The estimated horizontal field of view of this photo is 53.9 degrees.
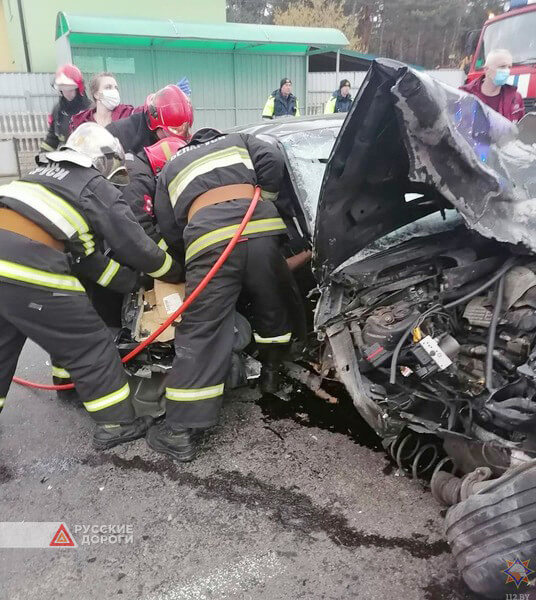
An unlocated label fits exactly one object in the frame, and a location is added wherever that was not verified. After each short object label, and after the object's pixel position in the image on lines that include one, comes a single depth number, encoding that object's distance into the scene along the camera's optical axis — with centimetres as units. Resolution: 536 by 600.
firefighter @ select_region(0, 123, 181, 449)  245
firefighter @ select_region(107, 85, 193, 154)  333
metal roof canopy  1140
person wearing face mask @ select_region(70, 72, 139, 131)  483
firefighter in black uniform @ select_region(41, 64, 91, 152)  520
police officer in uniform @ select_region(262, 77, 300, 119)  929
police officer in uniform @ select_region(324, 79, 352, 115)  938
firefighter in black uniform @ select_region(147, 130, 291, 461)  263
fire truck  657
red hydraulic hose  257
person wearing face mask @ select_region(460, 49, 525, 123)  478
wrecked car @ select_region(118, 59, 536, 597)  175
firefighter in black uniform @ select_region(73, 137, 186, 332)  294
